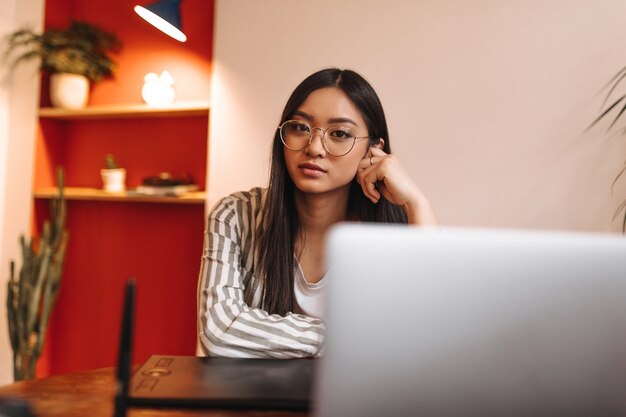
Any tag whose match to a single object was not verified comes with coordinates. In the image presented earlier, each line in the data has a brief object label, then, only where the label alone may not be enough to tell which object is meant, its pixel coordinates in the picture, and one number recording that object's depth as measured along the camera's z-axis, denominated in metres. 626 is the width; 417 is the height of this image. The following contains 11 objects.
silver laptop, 0.54
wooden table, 0.77
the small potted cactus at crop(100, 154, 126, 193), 3.01
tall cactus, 2.70
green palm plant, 2.14
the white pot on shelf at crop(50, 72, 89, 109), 3.04
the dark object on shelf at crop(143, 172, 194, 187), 2.87
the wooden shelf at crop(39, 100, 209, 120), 2.84
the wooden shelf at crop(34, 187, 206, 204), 2.82
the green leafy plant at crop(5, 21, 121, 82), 2.97
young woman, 1.57
